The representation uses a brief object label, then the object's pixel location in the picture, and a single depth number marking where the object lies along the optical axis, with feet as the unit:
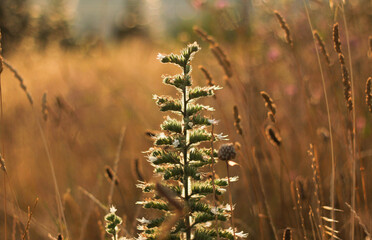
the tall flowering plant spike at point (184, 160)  6.26
